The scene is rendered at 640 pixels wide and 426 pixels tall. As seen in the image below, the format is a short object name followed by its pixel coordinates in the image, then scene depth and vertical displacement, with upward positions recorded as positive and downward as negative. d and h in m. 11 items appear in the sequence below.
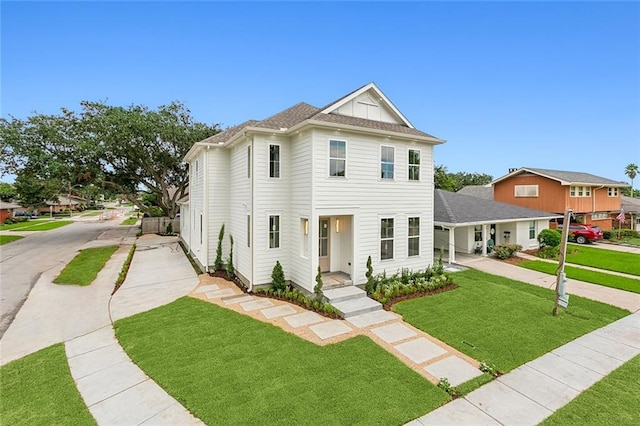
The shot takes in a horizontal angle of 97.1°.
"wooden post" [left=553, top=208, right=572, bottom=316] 8.07 -1.96
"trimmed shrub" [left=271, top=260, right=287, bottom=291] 9.96 -2.40
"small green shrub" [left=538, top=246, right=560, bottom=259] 16.76 -2.53
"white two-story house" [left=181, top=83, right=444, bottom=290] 9.51 +0.69
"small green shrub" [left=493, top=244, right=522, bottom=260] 16.31 -2.31
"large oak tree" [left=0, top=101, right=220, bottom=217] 23.67 +5.87
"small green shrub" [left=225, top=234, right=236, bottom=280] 11.88 -2.44
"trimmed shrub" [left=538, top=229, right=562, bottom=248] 17.38 -1.71
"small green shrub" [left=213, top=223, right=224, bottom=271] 12.83 -2.02
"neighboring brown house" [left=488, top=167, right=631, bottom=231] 23.62 +1.58
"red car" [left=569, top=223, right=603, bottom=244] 22.33 -1.82
